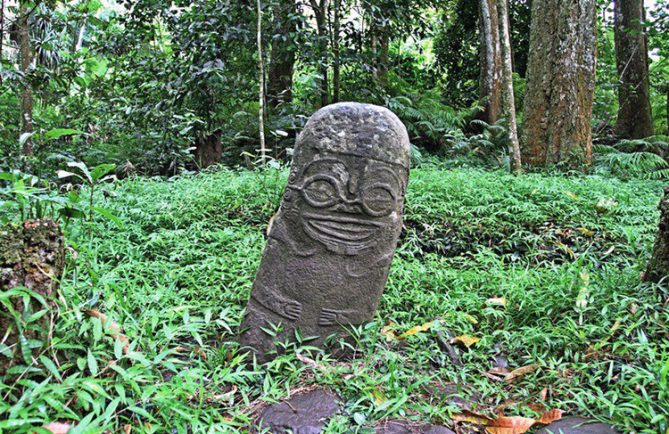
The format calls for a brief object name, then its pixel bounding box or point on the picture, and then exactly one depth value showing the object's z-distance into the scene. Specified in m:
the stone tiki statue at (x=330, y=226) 2.55
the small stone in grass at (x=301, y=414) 2.08
